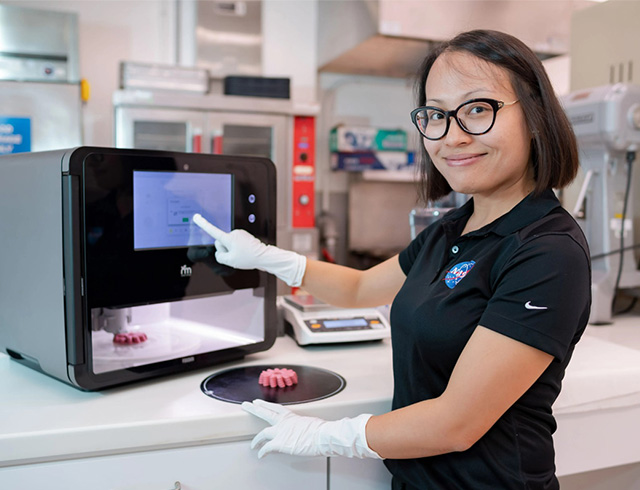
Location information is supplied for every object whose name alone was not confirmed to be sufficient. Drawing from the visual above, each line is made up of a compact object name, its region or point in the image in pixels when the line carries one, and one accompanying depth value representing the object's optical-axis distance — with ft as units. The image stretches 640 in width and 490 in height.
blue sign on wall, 10.29
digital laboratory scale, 4.70
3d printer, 3.43
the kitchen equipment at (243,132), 10.85
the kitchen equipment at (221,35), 12.64
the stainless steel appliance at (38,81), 10.31
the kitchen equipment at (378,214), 13.98
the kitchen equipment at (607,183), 6.09
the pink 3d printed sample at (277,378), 3.81
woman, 2.84
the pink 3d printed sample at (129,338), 4.40
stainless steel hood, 10.46
